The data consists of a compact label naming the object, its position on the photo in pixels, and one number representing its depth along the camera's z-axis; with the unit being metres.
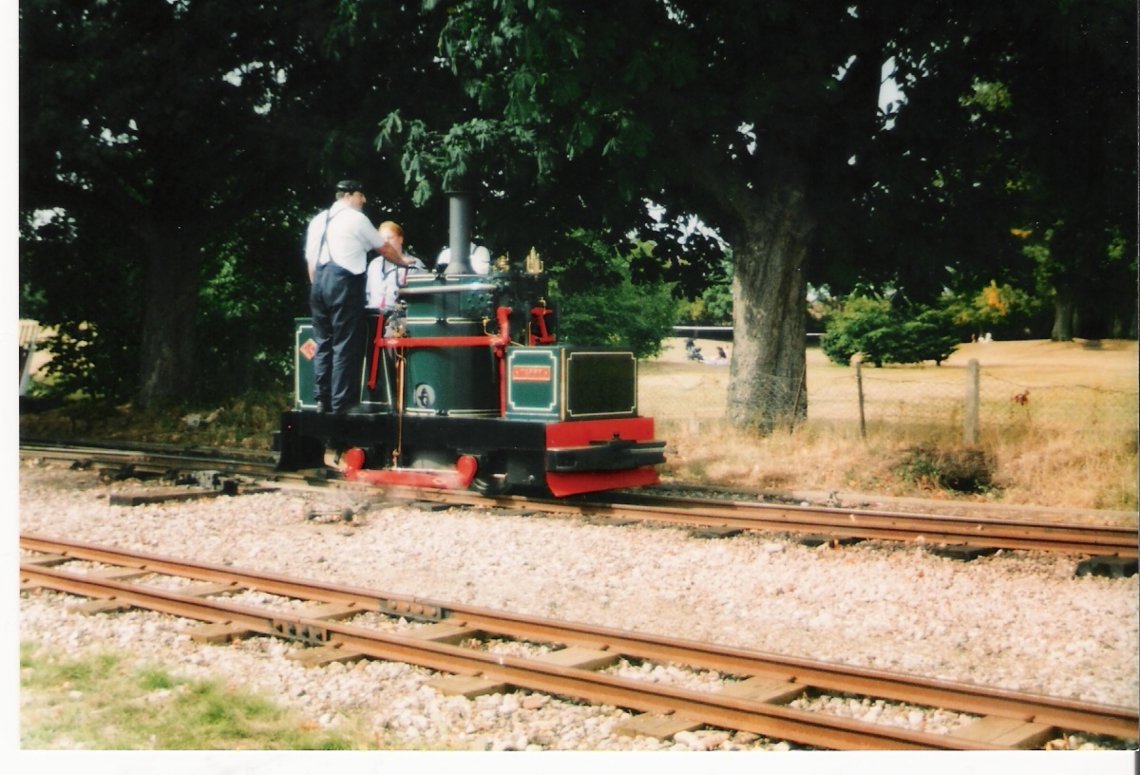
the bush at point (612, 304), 13.03
